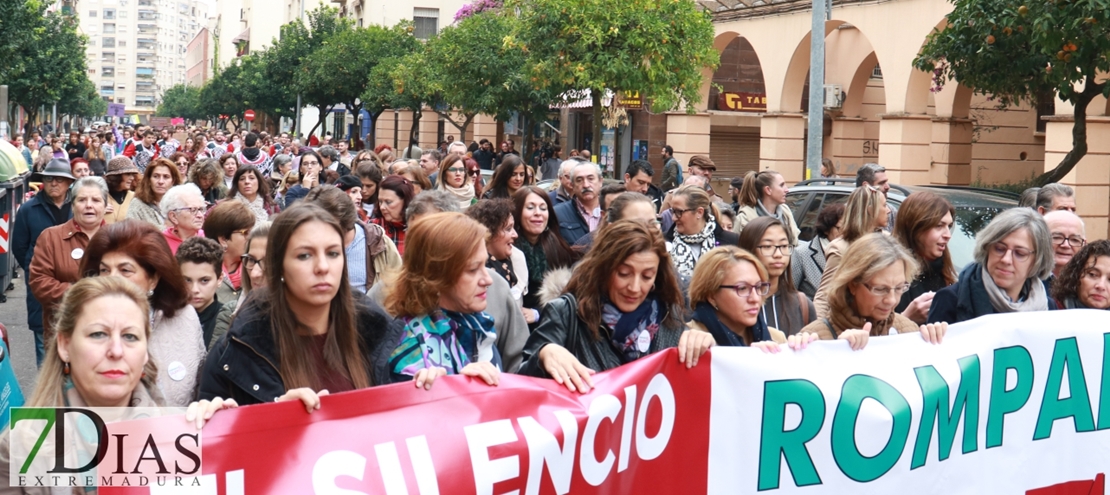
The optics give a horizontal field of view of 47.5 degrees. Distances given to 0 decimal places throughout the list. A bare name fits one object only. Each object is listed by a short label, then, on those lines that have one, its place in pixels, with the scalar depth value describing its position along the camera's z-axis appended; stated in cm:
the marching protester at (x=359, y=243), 670
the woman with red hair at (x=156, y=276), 469
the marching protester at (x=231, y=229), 683
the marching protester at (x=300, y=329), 380
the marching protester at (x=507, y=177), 1045
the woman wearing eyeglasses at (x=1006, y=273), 564
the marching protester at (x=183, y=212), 736
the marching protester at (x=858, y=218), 746
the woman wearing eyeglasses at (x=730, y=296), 488
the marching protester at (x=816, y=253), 793
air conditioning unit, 2486
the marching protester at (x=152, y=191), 951
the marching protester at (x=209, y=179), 1181
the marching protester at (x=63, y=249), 704
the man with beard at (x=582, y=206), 920
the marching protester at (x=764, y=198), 1021
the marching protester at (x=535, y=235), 769
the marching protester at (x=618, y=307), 452
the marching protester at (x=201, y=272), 571
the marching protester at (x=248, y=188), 1070
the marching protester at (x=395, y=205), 818
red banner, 365
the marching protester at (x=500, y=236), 679
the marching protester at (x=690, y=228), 796
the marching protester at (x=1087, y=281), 585
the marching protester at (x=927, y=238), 668
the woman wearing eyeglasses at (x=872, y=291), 502
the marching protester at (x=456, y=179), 1067
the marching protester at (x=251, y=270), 534
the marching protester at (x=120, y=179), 1070
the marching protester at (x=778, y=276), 623
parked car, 912
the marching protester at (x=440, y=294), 421
